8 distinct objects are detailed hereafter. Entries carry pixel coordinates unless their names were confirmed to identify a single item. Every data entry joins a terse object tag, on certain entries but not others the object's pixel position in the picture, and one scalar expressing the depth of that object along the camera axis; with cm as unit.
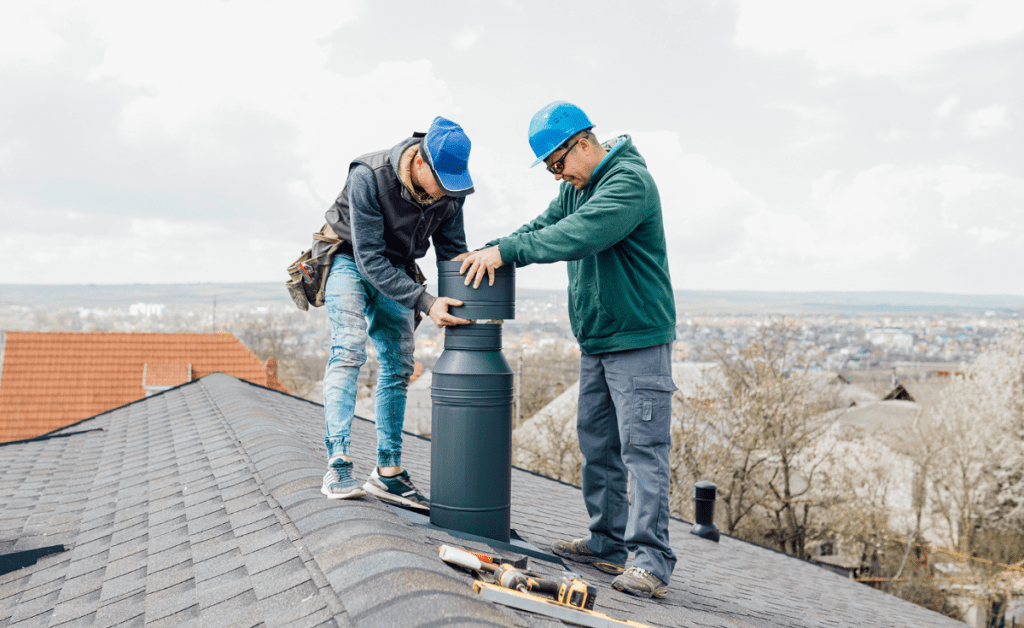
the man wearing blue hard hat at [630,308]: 298
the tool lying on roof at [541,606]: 198
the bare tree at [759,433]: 2005
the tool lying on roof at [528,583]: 208
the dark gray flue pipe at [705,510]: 701
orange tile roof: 1681
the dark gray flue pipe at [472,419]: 277
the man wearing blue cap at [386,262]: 283
